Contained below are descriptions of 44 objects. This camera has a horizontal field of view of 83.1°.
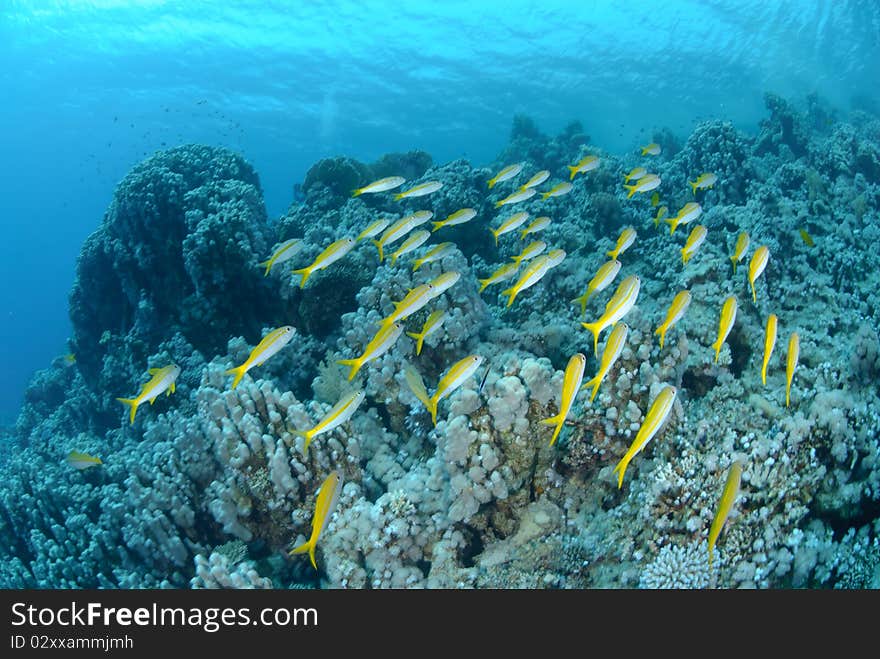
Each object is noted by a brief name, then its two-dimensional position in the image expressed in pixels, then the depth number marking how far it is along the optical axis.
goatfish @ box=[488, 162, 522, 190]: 7.49
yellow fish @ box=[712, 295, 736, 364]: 3.59
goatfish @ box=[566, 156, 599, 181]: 7.84
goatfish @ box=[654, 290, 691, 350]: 3.90
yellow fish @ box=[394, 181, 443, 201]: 6.45
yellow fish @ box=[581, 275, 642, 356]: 3.52
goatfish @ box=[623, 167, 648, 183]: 7.76
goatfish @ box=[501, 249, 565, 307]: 4.68
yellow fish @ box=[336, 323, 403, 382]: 4.23
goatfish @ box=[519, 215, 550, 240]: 7.16
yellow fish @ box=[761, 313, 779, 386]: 3.46
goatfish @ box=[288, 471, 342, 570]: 3.16
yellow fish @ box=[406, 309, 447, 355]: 5.10
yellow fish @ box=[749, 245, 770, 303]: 4.09
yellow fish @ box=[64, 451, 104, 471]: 6.57
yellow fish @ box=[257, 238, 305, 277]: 6.26
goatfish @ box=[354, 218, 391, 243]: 6.19
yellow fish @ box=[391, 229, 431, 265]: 5.84
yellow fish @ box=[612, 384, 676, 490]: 2.95
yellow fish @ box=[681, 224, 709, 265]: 5.10
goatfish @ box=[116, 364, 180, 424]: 4.82
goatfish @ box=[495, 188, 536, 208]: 6.87
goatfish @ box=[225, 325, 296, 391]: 4.11
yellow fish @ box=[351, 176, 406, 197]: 6.19
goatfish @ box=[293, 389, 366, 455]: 3.79
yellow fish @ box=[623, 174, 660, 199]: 6.84
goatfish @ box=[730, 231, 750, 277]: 5.08
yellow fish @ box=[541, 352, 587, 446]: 3.12
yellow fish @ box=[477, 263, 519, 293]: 5.92
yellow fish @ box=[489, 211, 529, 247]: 6.43
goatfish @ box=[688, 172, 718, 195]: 7.59
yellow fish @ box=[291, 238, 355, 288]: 5.20
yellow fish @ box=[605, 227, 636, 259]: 5.73
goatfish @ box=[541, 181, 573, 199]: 7.93
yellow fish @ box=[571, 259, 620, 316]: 4.31
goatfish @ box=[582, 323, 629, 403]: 3.34
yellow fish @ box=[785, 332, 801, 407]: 3.54
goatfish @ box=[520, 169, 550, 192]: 7.23
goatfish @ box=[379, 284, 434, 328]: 4.29
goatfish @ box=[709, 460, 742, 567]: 2.84
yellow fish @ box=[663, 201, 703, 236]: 6.05
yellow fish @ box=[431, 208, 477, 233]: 6.51
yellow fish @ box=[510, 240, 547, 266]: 5.94
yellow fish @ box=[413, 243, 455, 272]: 6.01
